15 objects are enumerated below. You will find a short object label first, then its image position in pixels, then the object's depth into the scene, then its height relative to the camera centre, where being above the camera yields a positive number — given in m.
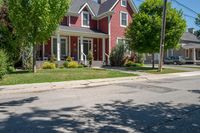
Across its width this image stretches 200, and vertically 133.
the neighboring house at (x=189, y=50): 29.39 +1.84
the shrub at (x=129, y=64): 18.17 -0.37
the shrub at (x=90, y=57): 16.86 +0.28
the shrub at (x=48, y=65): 14.80 -0.38
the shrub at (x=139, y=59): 20.09 +0.16
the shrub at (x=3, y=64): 9.54 -0.19
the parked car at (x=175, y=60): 26.07 +0.04
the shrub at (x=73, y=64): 15.86 -0.32
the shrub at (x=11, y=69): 11.93 -0.62
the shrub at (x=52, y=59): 16.08 +0.14
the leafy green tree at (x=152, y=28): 15.87 +2.99
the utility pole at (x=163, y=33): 14.51 +2.26
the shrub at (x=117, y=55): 17.70 +0.55
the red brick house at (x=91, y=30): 17.78 +3.32
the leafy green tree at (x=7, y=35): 12.78 +1.87
